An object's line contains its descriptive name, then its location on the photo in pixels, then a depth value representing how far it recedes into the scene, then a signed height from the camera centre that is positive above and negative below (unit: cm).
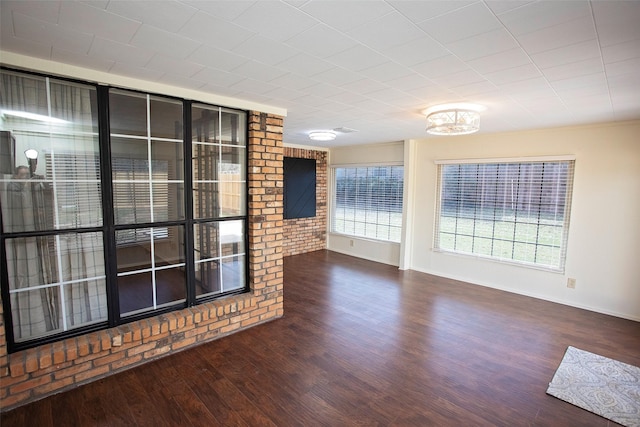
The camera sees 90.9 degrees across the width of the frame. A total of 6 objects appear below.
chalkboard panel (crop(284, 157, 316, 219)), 691 -12
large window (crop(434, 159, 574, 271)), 442 -37
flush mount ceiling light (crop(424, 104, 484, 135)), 321 +69
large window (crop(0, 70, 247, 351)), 229 -19
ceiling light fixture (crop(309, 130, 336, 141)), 504 +79
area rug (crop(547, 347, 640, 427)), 233 -163
